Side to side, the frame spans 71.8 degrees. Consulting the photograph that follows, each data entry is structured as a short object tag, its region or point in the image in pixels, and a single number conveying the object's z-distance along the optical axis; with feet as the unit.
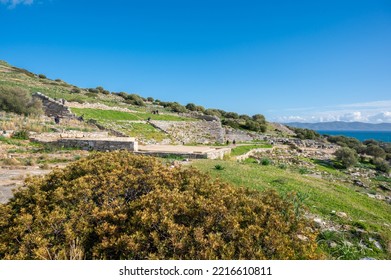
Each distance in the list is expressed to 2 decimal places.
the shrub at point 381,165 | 83.88
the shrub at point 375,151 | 115.65
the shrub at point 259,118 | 192.50
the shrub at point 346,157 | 79.00
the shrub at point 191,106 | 203.57
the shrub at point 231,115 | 208.09
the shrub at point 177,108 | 175.67
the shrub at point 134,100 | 175.63
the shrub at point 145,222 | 9.39
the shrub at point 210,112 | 189.85
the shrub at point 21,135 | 50.08
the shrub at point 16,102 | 75.10
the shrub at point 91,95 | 152.72
